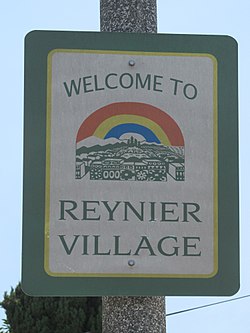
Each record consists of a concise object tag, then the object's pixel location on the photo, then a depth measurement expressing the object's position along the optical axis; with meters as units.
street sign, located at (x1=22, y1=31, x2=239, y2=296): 4.50
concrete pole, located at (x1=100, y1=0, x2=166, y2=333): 4.54
